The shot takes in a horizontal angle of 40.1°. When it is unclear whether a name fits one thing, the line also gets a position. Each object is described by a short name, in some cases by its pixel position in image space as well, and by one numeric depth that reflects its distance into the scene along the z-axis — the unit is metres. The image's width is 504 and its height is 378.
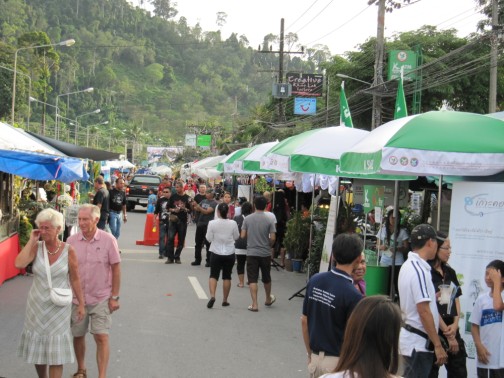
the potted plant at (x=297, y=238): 15.11
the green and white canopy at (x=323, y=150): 10.09
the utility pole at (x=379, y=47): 21.97
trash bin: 9.67
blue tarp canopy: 10.60
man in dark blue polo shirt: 4.58
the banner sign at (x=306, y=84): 36.56
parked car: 36.28
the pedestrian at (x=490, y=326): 5.53
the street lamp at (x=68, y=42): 28.99
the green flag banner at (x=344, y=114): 12.41
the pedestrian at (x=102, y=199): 15.84
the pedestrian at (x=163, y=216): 16.47
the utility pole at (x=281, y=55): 36.94
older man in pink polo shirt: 6.30
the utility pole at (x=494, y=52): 20.77
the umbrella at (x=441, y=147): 6.51
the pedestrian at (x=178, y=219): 16.06
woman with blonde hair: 5.61
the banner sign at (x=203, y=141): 70.99
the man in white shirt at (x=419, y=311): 5.04
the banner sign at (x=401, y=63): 26.73
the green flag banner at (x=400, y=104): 9.73
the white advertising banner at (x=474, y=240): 6.05
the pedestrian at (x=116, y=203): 16.89
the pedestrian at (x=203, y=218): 15.88
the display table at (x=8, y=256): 11.84
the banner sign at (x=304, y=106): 36.53
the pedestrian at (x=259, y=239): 10.81
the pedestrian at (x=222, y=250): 10.72
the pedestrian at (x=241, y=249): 12.00
